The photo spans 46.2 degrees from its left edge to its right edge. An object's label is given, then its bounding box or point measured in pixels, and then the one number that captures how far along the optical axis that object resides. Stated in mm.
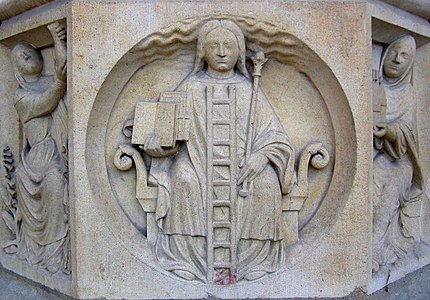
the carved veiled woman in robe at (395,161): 3777
